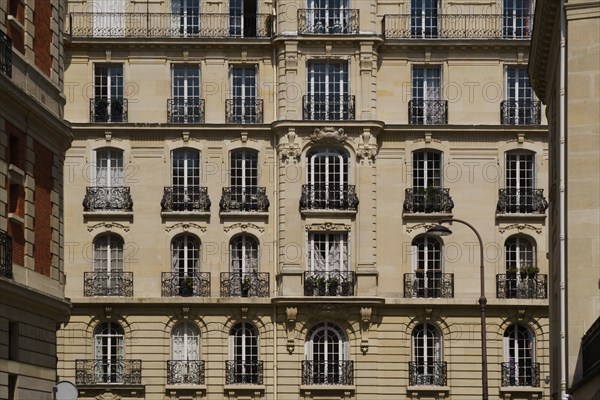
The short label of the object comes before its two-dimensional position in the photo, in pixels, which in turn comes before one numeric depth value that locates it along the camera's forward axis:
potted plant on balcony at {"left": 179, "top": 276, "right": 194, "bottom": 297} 73.44
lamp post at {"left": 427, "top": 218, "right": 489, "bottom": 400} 54.00
